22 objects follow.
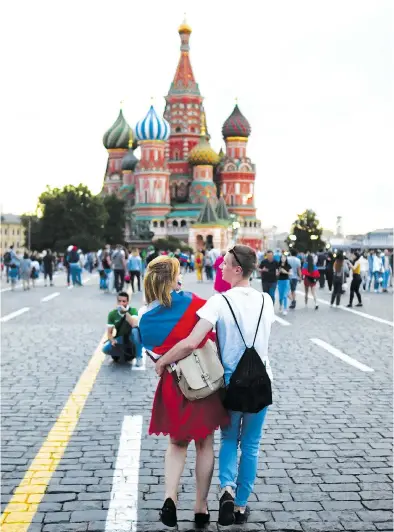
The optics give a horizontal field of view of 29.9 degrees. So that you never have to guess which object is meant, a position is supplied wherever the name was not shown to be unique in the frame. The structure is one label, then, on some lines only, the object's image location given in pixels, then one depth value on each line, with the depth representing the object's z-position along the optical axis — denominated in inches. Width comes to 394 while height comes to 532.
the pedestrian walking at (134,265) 927.0
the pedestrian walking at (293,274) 748.6
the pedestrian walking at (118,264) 921.5
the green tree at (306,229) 4217.5
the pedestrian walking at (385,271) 1111.6
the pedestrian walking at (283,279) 696.4
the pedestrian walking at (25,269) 1056.3
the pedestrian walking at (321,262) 1066.6
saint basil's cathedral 3516.2
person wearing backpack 166.6
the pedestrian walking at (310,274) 735.1
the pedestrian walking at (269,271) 677.9
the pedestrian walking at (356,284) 759.1
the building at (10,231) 5905.5
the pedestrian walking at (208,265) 1409.9
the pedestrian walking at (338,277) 738.4
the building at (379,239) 5002.5
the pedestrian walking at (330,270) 1025.5
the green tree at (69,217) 3159.5
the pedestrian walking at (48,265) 1197.1
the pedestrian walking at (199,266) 1253.8
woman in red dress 166.4
